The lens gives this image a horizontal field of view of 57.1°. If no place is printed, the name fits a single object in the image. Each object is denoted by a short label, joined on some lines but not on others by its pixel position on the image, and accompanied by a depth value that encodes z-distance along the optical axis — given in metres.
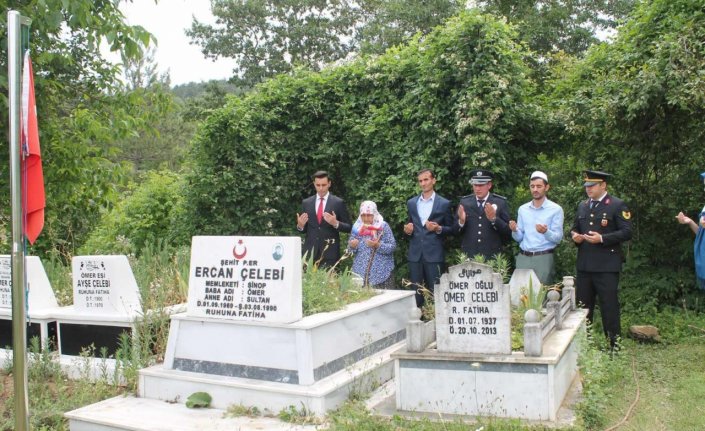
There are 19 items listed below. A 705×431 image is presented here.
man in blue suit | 6.82
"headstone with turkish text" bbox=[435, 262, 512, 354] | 4.18
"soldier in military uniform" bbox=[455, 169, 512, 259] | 6.65
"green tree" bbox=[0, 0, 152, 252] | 6.23
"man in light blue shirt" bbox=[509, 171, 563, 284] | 6.34
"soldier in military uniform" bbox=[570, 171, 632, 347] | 6.09
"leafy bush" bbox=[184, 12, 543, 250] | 7.47
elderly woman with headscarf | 6.79
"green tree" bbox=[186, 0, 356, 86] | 28.11
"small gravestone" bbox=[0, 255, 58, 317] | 6.17
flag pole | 3.67
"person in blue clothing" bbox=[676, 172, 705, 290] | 6.01
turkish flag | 3.95
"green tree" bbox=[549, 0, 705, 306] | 6.56
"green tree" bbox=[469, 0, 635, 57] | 19.11
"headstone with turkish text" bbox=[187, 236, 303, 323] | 4.66
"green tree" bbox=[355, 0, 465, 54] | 21.14
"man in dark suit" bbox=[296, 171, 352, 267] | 7.38
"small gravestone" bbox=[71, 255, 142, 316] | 5.62
